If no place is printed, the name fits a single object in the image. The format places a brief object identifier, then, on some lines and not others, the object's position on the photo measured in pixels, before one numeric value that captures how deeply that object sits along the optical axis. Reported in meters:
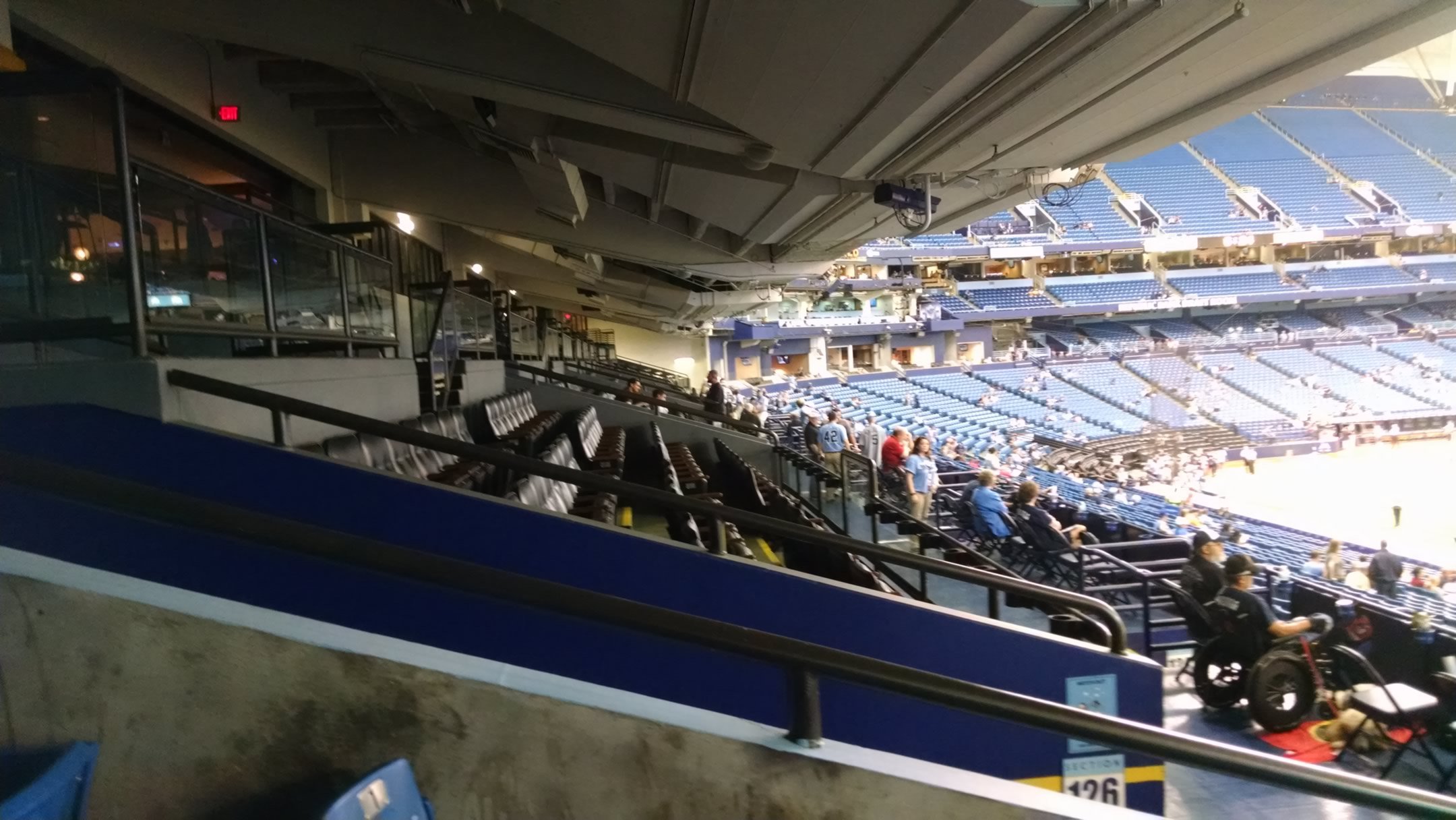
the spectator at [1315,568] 9.09
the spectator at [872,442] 11.14
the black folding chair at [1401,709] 4.15
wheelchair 4.57
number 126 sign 3.02
